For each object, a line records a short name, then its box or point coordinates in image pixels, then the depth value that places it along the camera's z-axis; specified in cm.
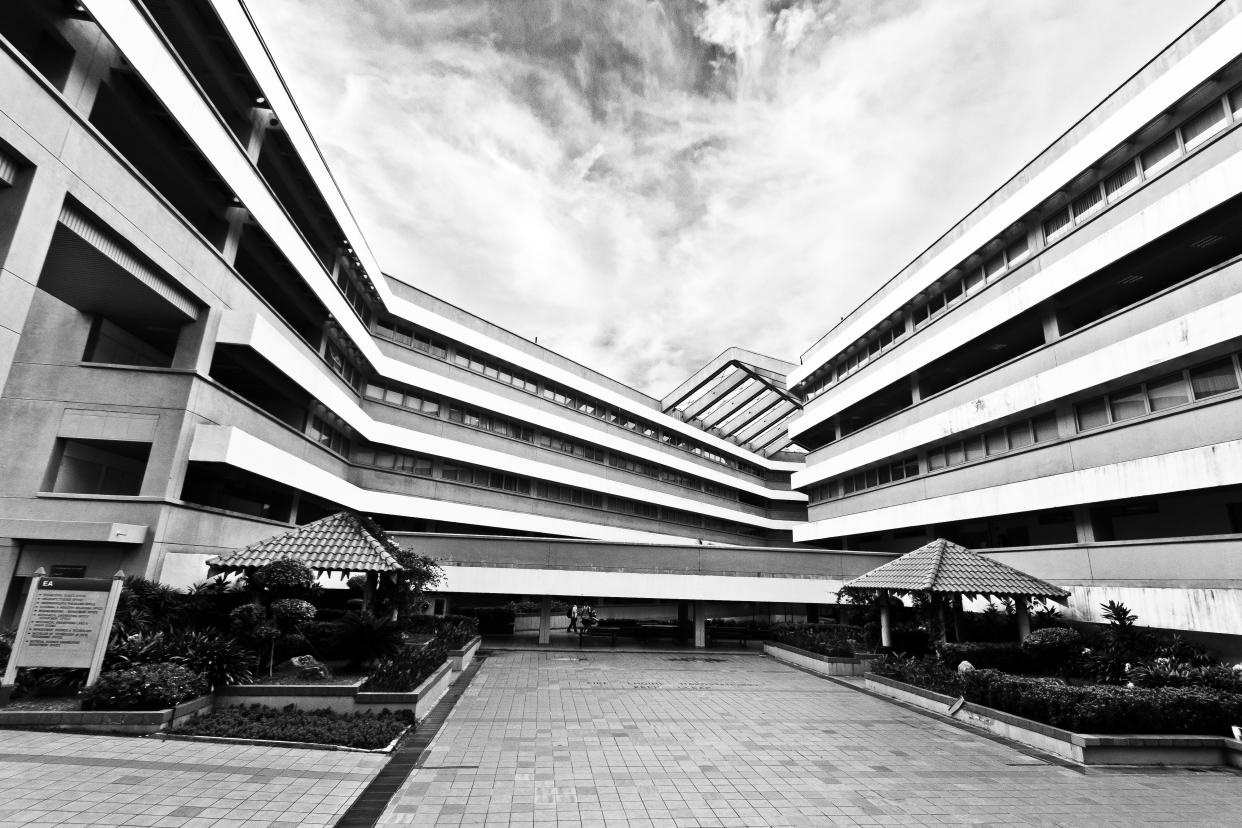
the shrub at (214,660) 1189
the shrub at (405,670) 1278
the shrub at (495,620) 2931
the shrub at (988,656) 1806
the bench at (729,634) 3006
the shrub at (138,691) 1036
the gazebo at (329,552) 1410
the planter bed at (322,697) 1200
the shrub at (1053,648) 1827
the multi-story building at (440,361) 1606
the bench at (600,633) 2868
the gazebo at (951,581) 1802
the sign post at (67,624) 1077
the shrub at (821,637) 2144
